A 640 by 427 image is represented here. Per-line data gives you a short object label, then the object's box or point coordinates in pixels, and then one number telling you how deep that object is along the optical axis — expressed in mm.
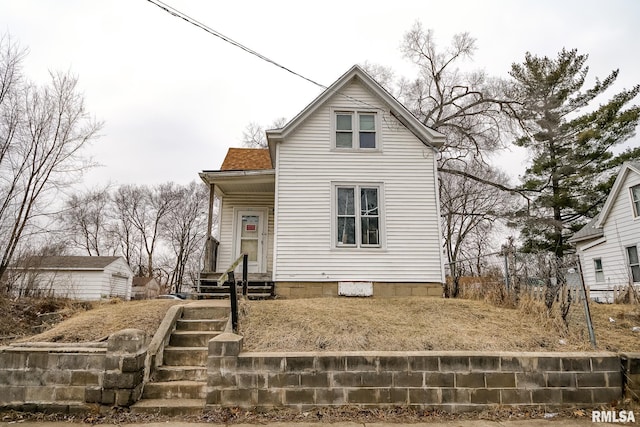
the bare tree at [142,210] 44969
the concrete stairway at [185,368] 4902
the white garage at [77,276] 12430
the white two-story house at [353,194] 10195
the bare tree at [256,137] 27672
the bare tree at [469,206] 26125
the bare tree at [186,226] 44219
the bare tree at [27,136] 11305
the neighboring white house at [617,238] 14969
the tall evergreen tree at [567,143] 23297
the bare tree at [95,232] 41500
